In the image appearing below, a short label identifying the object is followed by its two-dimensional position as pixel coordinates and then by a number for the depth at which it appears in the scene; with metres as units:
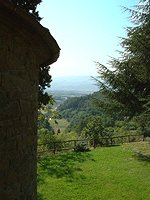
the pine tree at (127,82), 12.22
